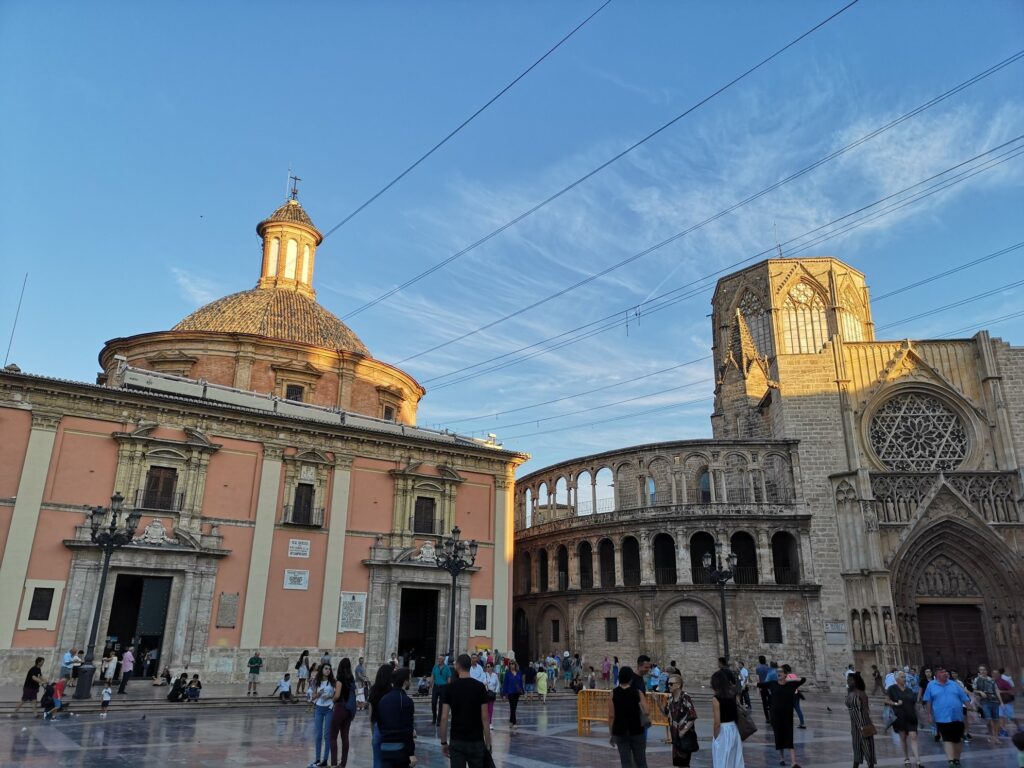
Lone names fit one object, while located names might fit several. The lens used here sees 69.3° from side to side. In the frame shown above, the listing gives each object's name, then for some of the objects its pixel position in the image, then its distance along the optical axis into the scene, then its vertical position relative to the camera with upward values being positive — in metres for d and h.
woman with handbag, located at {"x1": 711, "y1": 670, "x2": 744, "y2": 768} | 7.24 -0.84
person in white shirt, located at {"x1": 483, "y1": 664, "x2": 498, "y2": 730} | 16.33 -0.97
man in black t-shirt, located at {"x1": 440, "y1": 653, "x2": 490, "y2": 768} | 6.81 -0.78
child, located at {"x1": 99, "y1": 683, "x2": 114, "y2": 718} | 16.42 -1.48
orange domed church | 21.16 +3.82
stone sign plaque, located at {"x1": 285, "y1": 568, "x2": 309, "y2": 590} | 24.14 +1.63
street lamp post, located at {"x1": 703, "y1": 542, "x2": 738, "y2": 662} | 21.39 +1.84
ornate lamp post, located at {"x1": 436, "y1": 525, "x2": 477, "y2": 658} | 20.16 +2.00
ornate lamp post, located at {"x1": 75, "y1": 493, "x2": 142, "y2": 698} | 17.14 +1.98
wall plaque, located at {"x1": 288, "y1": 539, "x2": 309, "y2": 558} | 24.50 +2.65
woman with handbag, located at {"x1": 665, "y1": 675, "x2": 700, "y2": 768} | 8.17 -0.91
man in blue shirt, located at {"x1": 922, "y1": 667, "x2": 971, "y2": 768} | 10.75 -1.01
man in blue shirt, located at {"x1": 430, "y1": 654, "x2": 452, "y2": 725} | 13.67 -0.73
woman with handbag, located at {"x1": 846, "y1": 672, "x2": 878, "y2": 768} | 9.49 -1.02
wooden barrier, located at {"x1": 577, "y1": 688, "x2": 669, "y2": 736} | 14.07 -1.33
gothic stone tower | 31.08 +6.32
